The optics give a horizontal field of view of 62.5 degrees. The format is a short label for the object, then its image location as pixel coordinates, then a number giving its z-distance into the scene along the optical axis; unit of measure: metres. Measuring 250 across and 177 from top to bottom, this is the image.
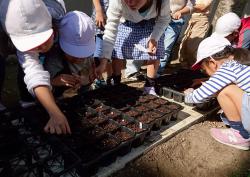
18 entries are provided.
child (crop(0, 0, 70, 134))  1.18
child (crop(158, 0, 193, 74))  2.30
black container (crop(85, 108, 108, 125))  1.46
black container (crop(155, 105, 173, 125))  1.61
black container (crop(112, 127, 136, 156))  1.33
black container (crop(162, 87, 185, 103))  1.95
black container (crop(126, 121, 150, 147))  1.41
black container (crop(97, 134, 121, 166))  1.25
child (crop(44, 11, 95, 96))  1.41
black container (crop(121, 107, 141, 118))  1.56
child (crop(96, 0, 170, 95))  1.76
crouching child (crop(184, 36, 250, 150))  1.51
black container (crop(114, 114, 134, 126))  1.50
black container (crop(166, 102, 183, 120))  1.67
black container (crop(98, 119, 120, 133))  1.41
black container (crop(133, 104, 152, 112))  1.63
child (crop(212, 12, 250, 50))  2.04
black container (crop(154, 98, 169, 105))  1.73
